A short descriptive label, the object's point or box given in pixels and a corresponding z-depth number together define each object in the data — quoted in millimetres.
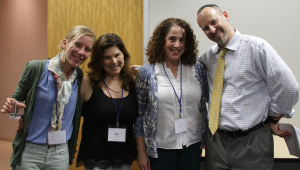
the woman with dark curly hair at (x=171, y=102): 1602
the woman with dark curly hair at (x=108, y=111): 1625
